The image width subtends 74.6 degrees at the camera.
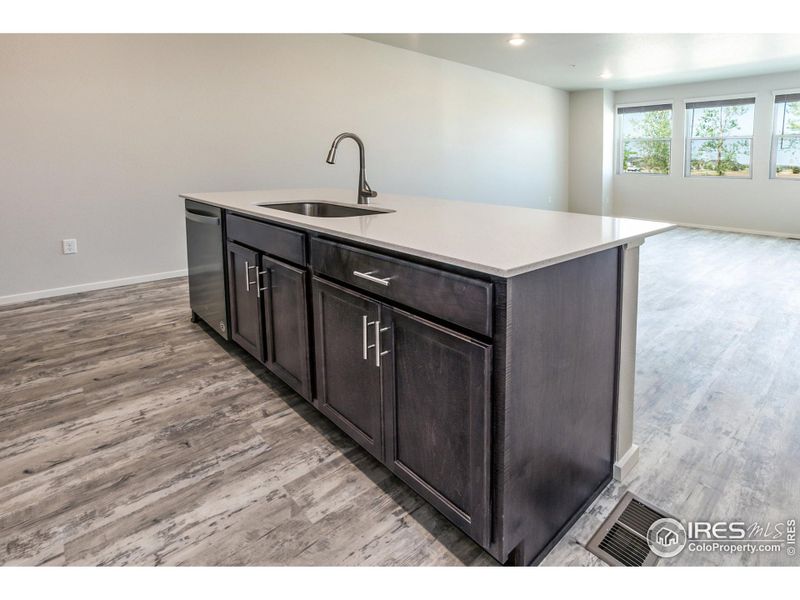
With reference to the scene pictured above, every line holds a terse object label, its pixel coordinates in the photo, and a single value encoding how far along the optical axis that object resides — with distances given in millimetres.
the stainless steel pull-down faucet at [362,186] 2472
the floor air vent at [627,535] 1380
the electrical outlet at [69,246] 4148
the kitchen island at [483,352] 1228
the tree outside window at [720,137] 7426
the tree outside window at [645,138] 8352
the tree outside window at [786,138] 6973
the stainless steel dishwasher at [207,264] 2768
